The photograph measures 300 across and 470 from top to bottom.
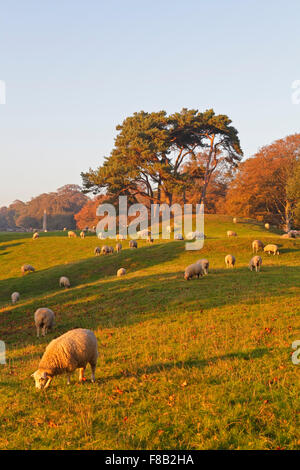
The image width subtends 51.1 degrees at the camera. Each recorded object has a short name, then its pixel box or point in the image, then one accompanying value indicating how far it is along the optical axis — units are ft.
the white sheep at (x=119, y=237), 178.70
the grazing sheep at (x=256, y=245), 122.11
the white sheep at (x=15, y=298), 89.32
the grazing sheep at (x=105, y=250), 142.82
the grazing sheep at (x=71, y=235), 201.85
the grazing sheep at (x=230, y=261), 100.01
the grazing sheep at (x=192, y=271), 81.61
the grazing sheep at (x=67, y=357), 30.99
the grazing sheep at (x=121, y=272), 103.14
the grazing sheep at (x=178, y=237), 161.52
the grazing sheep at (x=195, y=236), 154.63
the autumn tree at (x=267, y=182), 231.09
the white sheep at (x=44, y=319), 56.59
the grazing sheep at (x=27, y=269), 130.00
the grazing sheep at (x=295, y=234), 174.79
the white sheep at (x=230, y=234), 159.43
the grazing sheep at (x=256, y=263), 89.75
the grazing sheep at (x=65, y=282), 101.09
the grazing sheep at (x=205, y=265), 88.99
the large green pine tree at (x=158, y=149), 218.79
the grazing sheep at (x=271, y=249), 117.80
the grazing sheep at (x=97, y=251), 147.44
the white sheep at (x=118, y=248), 145.03
